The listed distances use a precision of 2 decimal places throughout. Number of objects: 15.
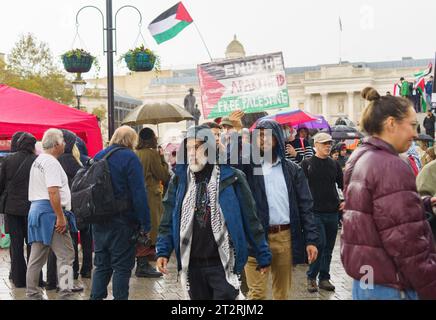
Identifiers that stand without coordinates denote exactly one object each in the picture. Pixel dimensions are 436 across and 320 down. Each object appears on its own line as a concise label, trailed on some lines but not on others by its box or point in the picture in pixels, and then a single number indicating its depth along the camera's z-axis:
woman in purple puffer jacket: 3.41
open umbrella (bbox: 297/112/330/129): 18.62
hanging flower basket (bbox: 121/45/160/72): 11.81
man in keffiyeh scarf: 4.72
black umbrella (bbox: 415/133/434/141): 12.76
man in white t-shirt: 7.22
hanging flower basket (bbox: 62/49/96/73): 11.92
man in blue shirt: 5.81
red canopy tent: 10.48
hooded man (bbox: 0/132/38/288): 8.01
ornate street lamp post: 10.83
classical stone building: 93.31
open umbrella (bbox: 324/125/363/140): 19.58
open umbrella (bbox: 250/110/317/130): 15.27
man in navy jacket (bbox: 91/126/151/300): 6.13
